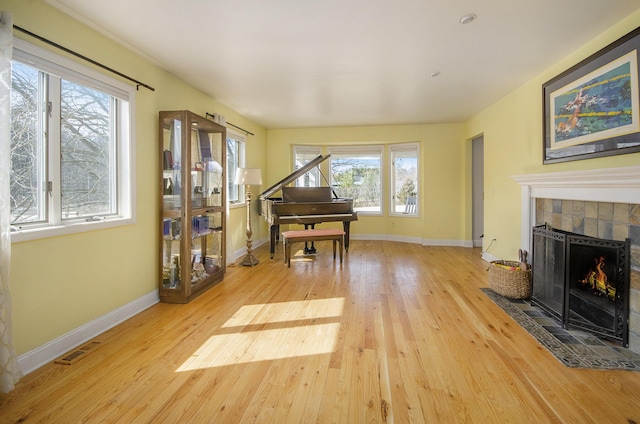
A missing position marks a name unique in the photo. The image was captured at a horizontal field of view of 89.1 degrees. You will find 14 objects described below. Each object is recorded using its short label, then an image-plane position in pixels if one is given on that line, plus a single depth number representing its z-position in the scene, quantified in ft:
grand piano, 17.21
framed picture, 7.98
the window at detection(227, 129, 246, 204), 17.76
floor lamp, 16.51
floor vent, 7.27
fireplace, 7.54
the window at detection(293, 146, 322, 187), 23.72
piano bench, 16.19
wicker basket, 10.97
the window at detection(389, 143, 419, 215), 23.03
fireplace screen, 7.88
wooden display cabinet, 10.94
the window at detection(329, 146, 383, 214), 24.26
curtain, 5.89
